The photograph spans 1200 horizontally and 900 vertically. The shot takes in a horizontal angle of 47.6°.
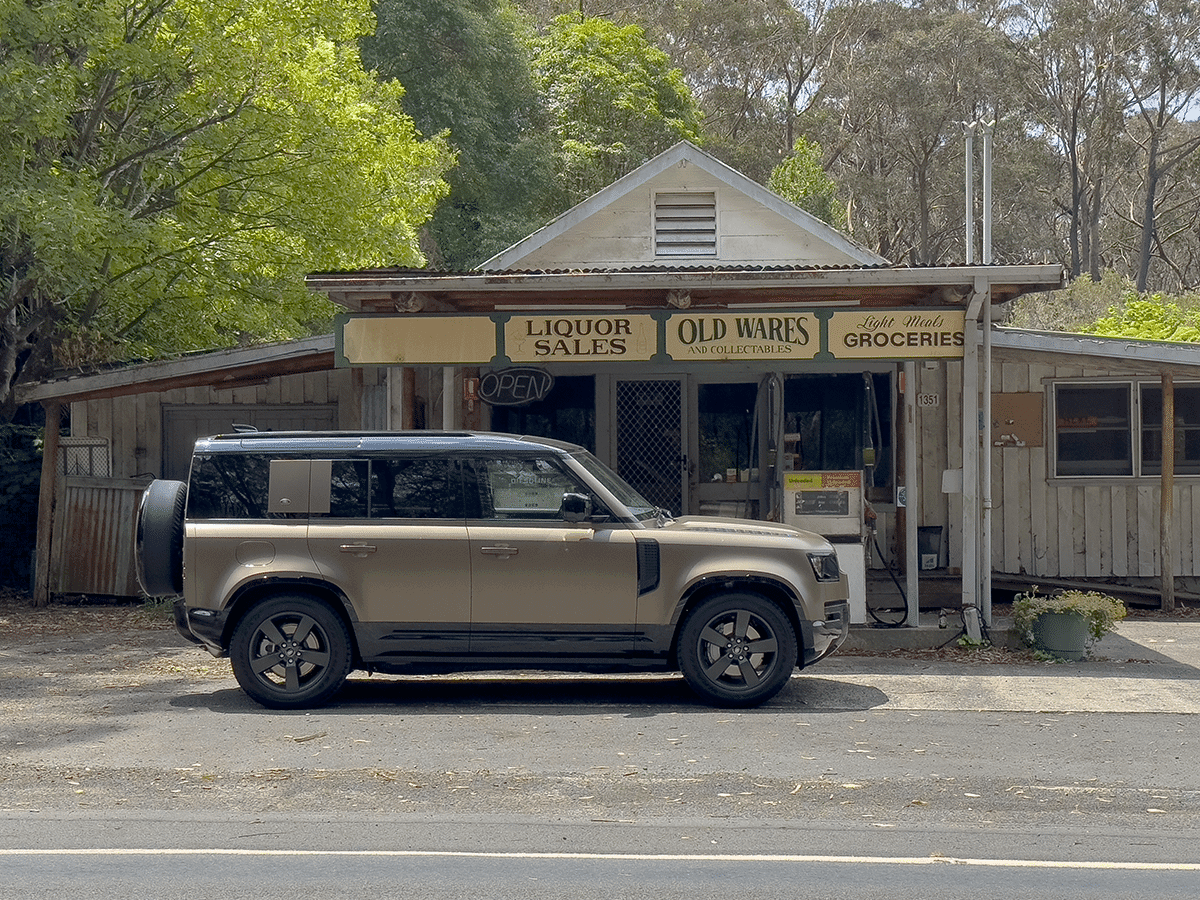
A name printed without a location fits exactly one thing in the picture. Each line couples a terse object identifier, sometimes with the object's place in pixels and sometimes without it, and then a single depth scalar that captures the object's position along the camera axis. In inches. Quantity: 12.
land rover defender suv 361.4
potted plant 445.7
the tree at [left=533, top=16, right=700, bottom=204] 1475.1
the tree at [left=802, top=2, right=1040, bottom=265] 1747.0
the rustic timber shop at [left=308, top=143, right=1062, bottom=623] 459.2
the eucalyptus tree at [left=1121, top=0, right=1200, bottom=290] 1669.5
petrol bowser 460.4
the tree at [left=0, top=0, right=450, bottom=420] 566.3
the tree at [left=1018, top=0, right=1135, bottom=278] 1706.4
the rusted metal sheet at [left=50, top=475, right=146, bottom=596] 598.2
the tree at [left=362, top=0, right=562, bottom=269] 1325.0
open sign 561.6
